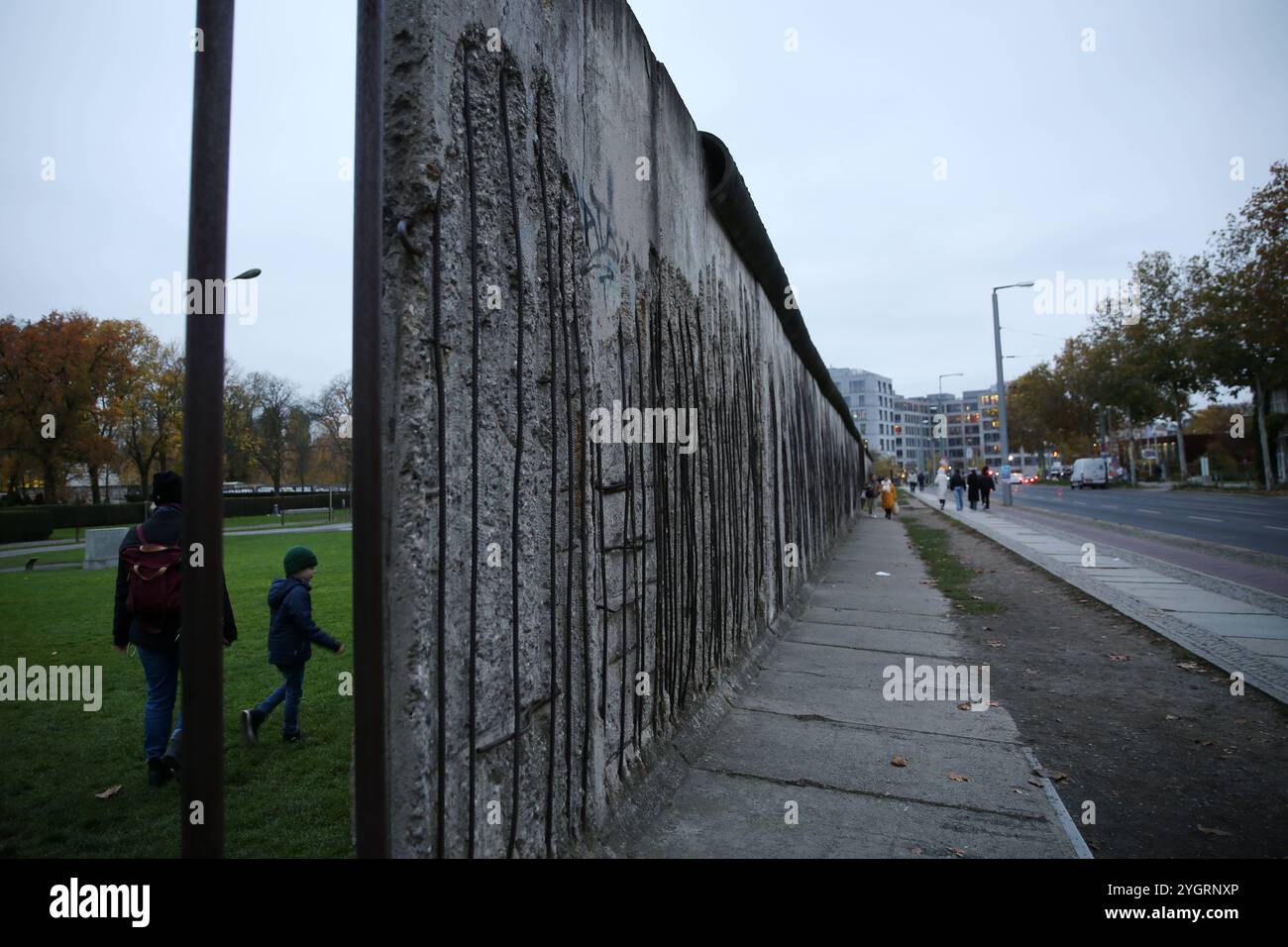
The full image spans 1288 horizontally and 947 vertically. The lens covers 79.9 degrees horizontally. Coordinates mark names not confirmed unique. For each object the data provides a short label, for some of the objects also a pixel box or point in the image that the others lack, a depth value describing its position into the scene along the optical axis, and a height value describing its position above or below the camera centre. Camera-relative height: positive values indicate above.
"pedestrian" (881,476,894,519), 24.36 -0.71
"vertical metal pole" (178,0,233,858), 1.30 +0.04
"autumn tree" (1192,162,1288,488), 26.73 +6.45
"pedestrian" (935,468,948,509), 27.81 -0.44
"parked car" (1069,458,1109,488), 51.06 -0.08
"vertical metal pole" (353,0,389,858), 1.65 +0.04
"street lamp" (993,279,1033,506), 29.44 +2.20
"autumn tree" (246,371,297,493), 42.06 +3.42
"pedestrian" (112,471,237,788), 3.88 -0.64
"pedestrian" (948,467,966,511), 26.92 -0.40
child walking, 4.43 -0.92
